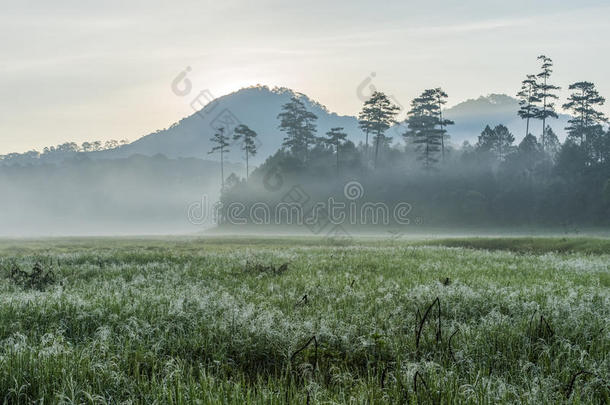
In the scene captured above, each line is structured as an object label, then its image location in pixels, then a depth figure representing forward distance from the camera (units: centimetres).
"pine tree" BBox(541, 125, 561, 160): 9381
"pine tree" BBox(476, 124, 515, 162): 9475
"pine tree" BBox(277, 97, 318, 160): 11575
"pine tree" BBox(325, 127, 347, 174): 10301
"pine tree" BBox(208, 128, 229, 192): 11342
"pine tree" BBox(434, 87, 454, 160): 10197
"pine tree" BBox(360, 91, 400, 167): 10756
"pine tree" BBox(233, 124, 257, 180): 11115
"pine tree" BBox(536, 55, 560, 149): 8862
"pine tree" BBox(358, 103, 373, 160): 10819
